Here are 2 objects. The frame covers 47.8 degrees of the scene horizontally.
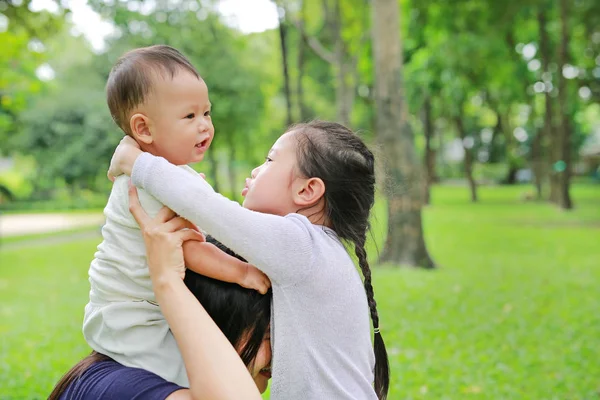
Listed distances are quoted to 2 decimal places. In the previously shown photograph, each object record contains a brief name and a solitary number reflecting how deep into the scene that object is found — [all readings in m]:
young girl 1.79
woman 1.77
